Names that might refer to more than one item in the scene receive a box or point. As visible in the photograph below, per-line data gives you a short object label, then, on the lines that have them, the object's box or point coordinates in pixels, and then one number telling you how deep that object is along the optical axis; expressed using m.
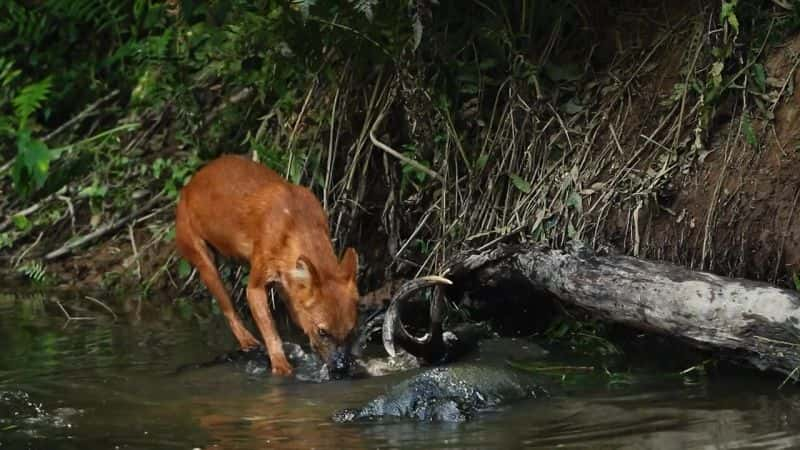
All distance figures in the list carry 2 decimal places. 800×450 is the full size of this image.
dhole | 15.83
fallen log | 13.20
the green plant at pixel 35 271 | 22.86
